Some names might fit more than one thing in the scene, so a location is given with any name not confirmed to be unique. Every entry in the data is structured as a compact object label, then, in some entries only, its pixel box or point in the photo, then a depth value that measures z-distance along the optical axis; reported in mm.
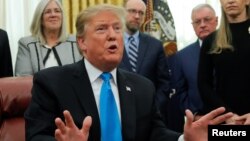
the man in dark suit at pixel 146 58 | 4223
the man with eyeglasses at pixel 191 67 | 4320
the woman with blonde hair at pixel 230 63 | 3498
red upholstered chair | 2894
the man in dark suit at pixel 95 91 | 2582
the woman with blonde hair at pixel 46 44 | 4000
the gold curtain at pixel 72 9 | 5383
